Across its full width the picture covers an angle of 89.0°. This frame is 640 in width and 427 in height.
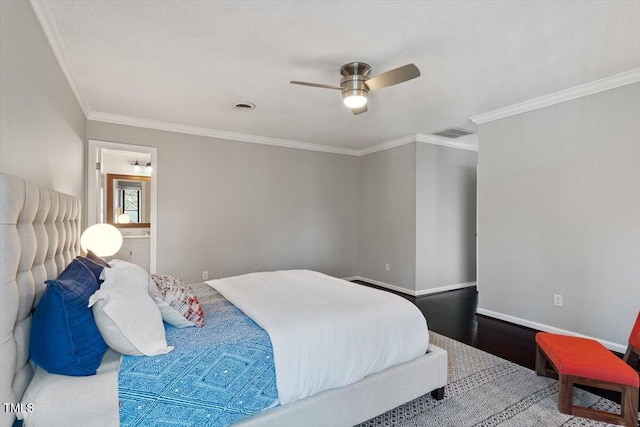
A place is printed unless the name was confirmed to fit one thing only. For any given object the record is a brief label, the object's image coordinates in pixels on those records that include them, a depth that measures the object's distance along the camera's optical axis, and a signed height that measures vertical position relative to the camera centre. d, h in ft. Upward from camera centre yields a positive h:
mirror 16.84 +0.76
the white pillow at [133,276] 5.42 -1.06
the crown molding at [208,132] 12.77 +3.81
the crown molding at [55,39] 6.25 +3.90
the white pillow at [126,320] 4.82 -1.60
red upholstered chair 6.26 -3.05
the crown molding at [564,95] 9.27 +4.01
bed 3.96 -2.26
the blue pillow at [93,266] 6.18 -1.04
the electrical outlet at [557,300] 10.81 -2.71
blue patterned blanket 4.63 -2.50
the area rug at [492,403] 6.51 -4.04
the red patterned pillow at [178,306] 5.95 -1.72
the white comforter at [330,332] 5.55 -2.18
